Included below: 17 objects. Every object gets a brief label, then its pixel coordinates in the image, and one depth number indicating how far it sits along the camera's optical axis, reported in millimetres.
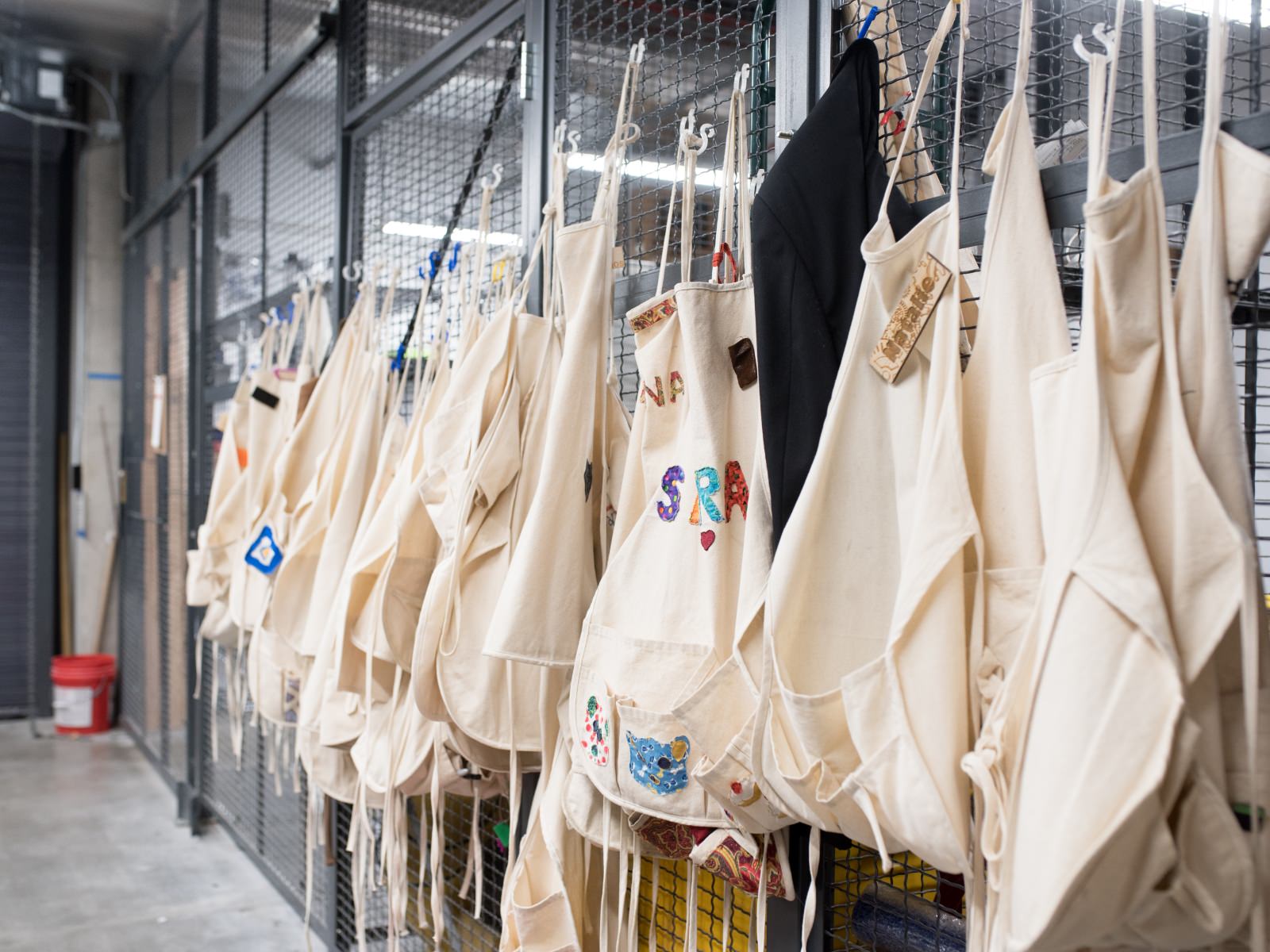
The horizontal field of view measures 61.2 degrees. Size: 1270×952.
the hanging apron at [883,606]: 846
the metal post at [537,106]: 1787
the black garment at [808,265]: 1029
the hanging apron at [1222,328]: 711
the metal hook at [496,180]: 1783
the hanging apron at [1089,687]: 671
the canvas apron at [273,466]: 2479
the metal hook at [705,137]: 1302
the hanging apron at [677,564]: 1153
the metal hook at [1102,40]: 826
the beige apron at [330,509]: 2090
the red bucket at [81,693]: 5172
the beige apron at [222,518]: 2875
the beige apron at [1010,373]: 857
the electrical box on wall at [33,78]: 4816
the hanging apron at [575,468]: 1349
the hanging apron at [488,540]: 1501
